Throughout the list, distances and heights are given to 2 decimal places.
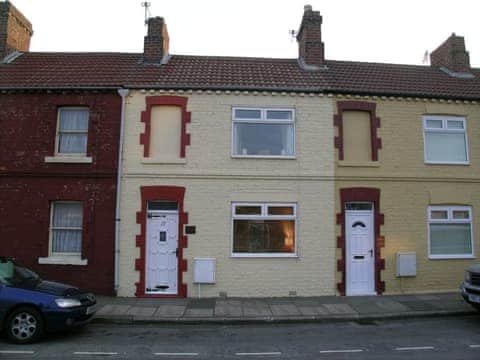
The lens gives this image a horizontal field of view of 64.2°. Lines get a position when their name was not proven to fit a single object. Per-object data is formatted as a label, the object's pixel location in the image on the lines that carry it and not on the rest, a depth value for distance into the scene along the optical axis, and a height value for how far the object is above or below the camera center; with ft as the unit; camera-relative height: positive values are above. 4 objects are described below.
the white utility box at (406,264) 38.78 -3.52
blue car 24.18 -5.44
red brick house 37.68 +5.06
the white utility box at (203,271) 36.91 -4.22
